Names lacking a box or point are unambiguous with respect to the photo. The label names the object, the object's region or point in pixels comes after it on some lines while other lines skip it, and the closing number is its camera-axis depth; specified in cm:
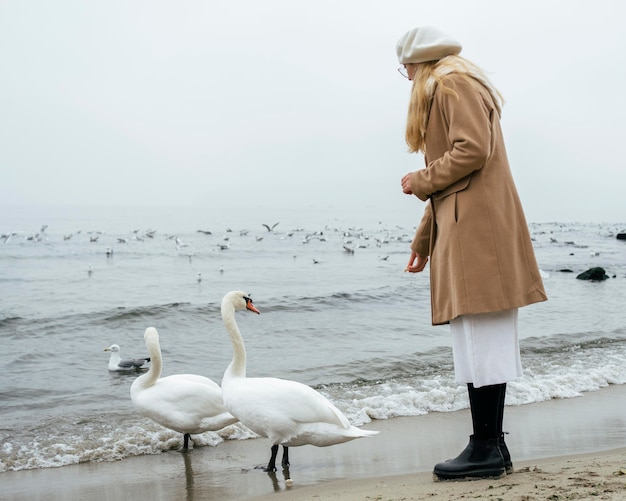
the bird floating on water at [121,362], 1062
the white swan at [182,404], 648
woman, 393
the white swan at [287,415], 543
